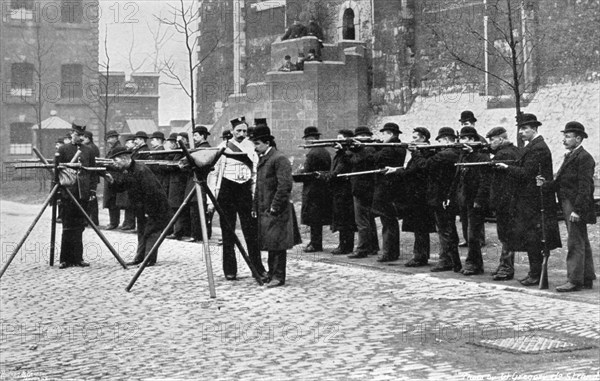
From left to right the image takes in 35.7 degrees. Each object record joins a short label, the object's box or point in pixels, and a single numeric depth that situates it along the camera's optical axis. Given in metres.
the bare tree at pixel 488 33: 23.34
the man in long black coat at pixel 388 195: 13.77
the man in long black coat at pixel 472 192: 12.24
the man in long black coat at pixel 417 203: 13.20
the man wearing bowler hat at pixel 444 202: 12.76
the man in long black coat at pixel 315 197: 15.34
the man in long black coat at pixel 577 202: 10.85
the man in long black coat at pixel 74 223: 13.66
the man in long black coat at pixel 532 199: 11.24
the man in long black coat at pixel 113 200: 19.42
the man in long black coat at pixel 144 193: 13.66
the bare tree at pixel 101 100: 48.53
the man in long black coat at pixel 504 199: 11.62
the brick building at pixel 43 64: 47.03
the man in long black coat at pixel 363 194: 14.44
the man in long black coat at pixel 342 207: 15.01
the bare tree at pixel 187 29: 24.40
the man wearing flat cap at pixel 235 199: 12.12
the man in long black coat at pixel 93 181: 16.75
